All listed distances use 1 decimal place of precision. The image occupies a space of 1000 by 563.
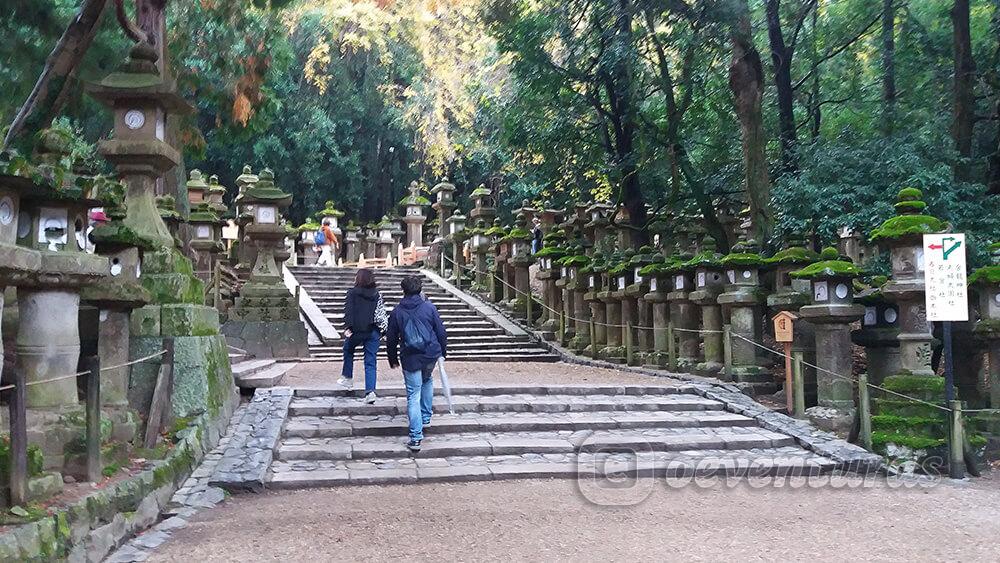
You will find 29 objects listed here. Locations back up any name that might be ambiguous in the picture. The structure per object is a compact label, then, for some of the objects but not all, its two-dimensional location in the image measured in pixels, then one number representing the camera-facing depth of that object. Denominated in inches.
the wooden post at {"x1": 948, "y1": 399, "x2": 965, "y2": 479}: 296.0
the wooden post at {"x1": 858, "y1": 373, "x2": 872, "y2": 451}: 313.9
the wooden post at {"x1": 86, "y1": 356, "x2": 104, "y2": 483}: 198.4
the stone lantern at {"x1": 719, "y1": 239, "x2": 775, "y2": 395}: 419.5
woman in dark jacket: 342.6
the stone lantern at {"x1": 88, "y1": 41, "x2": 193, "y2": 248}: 306.7
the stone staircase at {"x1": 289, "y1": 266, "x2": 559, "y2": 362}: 622.8
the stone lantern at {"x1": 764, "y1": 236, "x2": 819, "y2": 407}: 394.9
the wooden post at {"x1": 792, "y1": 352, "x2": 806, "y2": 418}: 352.8
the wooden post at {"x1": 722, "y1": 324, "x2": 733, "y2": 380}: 417.1
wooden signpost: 363.6
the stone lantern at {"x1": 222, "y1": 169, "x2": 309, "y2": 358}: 538.6
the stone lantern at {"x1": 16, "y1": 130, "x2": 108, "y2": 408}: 206.5
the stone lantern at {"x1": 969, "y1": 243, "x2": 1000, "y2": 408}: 330.3
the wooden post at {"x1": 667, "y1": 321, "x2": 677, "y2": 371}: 471.8
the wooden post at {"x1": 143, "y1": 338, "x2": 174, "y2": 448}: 258.5
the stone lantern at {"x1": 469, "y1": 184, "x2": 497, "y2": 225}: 903.7
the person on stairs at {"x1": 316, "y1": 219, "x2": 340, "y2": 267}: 1001.5
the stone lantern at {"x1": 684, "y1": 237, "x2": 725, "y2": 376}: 443.8
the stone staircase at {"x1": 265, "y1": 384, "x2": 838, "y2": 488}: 283.6
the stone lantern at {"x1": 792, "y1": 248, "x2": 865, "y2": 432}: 353.1
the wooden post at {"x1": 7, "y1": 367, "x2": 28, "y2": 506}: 163.0
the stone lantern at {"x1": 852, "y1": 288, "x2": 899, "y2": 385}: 372.2
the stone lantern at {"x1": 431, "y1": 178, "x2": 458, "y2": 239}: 1058.1
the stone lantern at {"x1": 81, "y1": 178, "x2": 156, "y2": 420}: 256.5
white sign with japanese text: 293.3
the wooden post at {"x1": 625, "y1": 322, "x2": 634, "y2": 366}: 529.0
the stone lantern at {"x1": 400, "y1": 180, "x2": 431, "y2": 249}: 1149.1
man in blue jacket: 289.4
